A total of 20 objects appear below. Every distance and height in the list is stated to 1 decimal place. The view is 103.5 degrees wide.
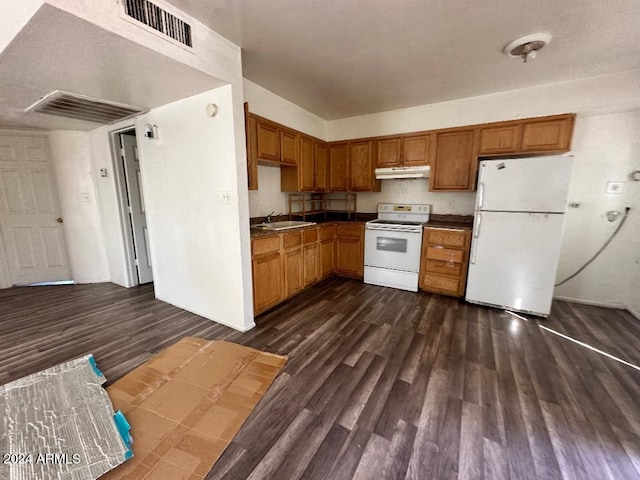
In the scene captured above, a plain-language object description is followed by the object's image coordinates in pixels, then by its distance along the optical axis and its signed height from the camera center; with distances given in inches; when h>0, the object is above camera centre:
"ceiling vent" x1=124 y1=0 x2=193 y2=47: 61.1 +45.7
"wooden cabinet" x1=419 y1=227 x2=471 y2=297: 129.0 -32.8
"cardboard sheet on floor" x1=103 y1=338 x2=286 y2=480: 51.9 -53.8
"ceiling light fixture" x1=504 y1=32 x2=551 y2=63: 81.9 +51.3
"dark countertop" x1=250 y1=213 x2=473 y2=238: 120.0 -14.3
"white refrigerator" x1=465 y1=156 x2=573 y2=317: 105.4 -14.5
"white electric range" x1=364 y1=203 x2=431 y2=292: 140.8 -27.9
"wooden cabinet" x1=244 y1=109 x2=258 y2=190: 101.3 +18.4
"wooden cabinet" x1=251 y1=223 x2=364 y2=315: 112.5 -33.2
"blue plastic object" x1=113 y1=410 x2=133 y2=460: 52.3 -52.4
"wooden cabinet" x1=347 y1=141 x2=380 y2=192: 157.5 +18.4
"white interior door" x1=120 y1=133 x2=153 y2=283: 146.6 -5.9
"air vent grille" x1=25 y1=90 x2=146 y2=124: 95.3 +37.4
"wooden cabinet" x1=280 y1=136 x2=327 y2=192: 143.8 +15.4
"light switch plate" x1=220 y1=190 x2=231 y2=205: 95.3 +0.4
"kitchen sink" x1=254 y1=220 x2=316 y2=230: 131.1 -14.9
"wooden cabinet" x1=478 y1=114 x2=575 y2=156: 113.3 +28.9
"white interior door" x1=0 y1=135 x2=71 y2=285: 145.4 -10.6
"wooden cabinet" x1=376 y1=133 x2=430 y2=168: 142.7 +27.1
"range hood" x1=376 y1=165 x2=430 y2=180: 141.9 +14.5
